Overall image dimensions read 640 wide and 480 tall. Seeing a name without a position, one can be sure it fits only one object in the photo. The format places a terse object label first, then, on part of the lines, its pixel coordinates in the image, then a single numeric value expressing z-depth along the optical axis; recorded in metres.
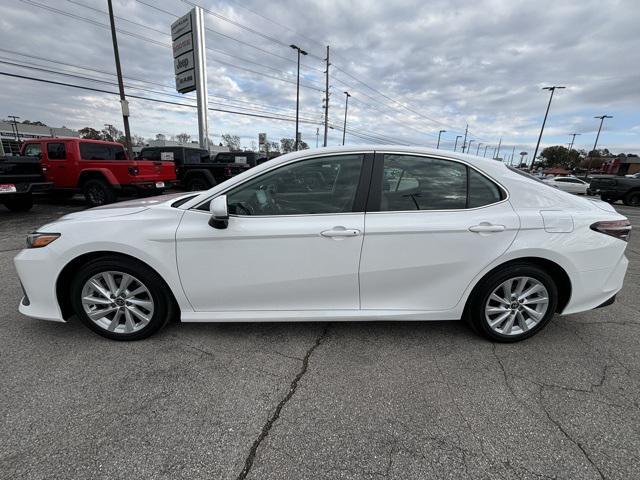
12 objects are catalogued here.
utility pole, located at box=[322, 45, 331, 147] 34.76
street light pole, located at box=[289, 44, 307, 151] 27.34
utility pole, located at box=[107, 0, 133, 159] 13.68
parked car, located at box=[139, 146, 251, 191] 12.34
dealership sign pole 17.55
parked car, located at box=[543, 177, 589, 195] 22.70
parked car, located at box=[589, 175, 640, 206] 15.66
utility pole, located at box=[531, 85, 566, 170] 38.14
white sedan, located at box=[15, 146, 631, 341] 2.50
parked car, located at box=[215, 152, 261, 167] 14.78
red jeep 9.10
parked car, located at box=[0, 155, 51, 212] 7.23
